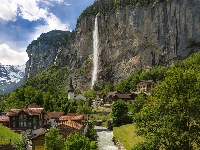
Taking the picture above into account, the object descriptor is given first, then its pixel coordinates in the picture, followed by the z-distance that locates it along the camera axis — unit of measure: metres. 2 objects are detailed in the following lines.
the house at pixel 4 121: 44.14
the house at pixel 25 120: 43.95
